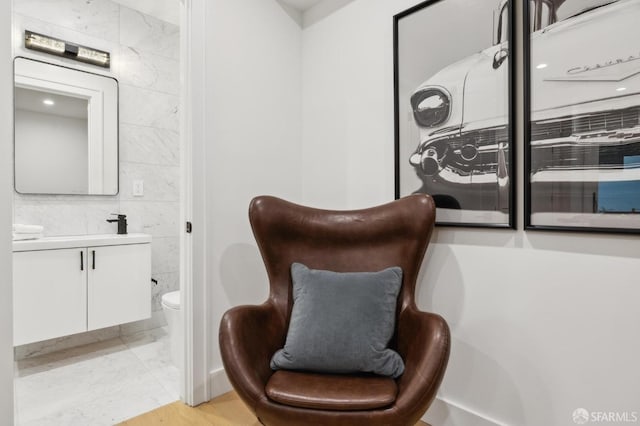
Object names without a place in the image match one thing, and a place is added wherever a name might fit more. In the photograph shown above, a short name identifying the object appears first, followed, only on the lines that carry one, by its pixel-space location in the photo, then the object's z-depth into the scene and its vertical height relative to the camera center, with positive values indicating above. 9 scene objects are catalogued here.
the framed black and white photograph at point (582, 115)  1.20 +0.36
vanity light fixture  2.39 +1.18
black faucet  2.71 -0.07
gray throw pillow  1.35 -0.45
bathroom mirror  2.40 +0.61
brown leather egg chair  1.16 -0.46
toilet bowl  2.12 -0.67
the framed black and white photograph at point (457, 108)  1.50 +0.49
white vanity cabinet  2.12 -0.47
